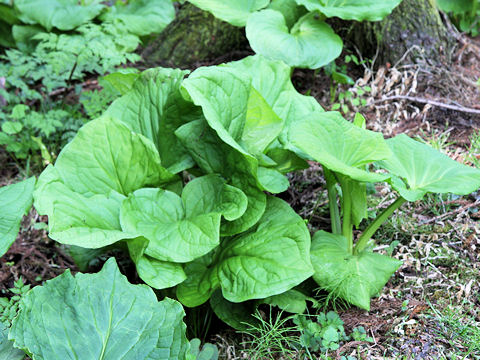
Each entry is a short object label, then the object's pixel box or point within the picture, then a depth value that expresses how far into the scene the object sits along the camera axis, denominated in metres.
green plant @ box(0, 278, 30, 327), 2.06
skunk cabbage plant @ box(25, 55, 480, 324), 1.98
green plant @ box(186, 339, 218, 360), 1.94
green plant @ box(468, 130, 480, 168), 2.68
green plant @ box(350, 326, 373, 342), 2.00
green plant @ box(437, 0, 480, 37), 4.02
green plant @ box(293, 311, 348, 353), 1.95
